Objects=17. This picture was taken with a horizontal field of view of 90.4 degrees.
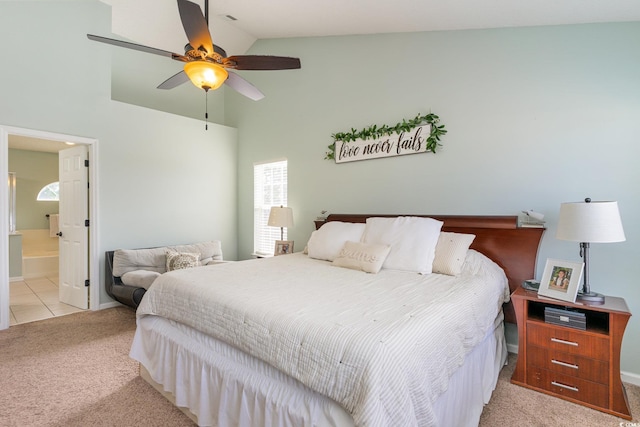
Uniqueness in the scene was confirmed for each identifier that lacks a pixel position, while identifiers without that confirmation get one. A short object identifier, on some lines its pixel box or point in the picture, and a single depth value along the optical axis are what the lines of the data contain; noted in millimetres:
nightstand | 1966
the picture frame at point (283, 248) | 4254
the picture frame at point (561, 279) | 2133
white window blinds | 4711
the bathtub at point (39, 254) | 5840
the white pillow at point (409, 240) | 2555
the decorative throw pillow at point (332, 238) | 3072
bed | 1228
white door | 3934
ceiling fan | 2096
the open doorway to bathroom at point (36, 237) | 3701
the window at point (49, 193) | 6652
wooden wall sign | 3184
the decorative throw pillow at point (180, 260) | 3926
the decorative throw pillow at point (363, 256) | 2551
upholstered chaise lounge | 3430
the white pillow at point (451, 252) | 2479
